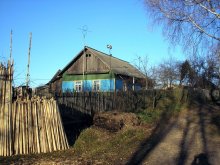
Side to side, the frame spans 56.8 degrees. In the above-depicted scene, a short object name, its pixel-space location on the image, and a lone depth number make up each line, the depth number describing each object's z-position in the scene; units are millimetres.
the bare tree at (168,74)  27241
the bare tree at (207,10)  7704
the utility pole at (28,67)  10573
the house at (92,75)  21972
